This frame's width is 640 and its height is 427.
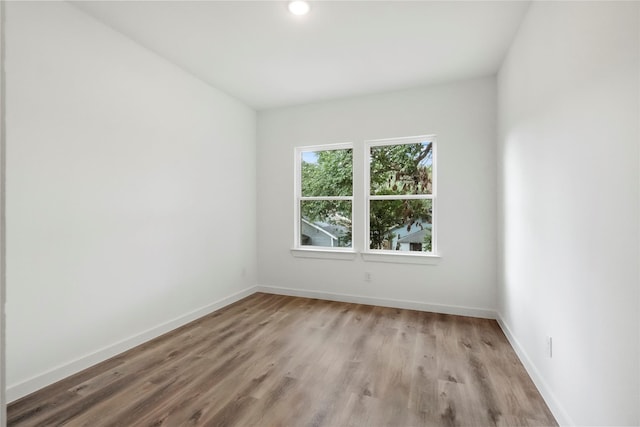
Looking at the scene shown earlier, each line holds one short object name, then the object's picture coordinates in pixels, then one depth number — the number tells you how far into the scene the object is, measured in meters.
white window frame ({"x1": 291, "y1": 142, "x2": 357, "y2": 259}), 4.04
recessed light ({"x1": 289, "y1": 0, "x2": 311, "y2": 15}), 2.16
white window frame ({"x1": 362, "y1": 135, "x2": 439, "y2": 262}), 3.63
